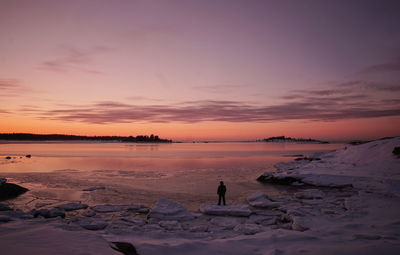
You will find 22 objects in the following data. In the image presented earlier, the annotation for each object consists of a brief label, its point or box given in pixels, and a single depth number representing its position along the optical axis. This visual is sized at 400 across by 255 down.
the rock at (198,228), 10.41
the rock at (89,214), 12.39
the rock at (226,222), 11.09
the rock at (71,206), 13.32
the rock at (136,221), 11.25
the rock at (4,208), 12.83
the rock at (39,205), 13.97
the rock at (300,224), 10.17
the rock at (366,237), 8.30
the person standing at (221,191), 14.64
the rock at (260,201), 14.65
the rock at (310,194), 17.23
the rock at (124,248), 7.33
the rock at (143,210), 13.26
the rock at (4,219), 10.41
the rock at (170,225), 10.73
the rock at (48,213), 11.76
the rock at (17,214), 11.14
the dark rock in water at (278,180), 23.94
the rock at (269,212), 13.08
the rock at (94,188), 18.78
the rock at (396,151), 26.13
